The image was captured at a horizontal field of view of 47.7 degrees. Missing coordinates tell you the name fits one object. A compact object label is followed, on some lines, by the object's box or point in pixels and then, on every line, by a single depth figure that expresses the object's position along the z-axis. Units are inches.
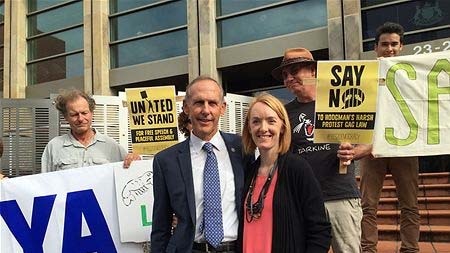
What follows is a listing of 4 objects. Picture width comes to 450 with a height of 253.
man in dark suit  93.1
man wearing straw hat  114.6
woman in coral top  86.7
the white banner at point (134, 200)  145.5
